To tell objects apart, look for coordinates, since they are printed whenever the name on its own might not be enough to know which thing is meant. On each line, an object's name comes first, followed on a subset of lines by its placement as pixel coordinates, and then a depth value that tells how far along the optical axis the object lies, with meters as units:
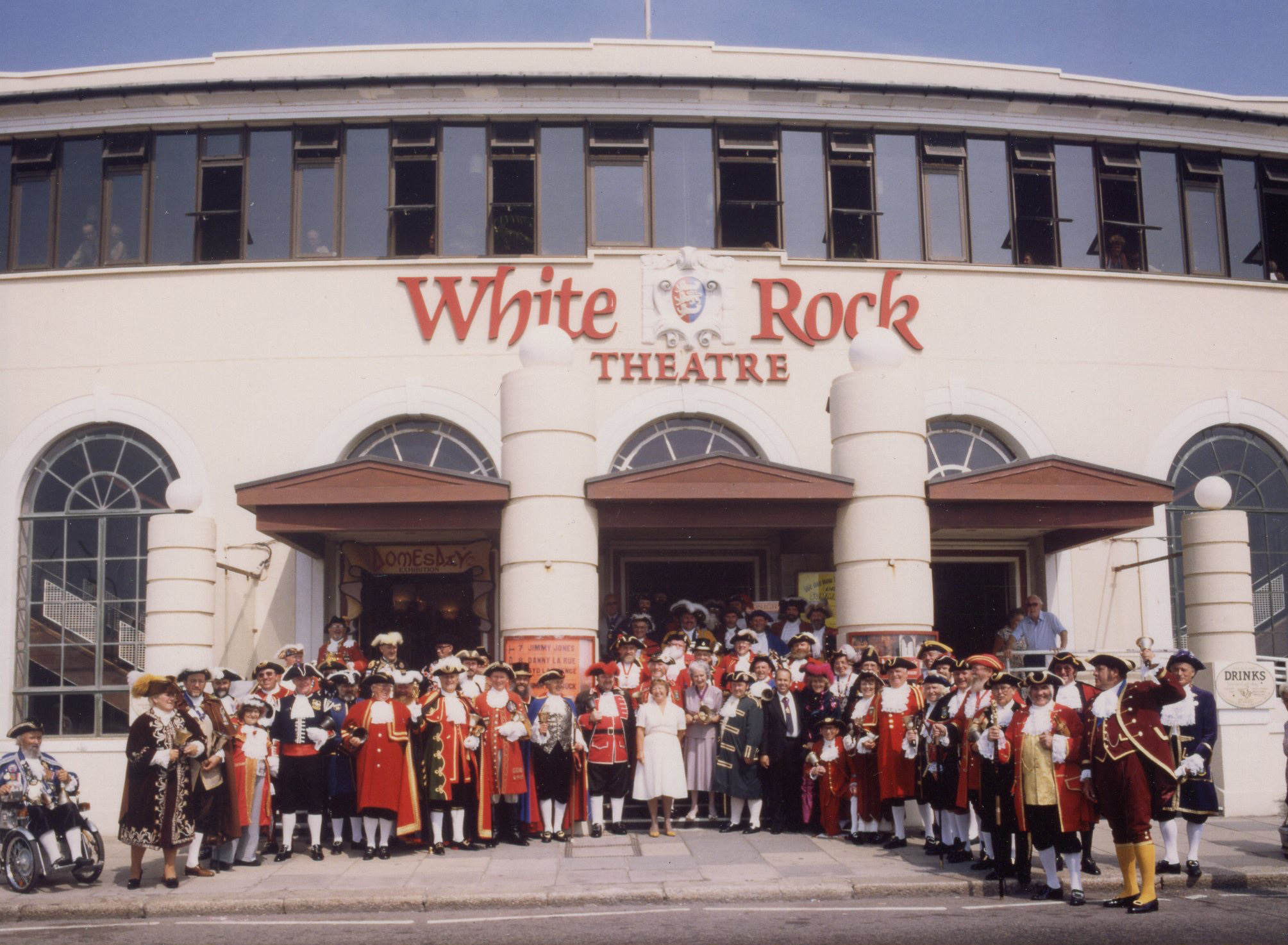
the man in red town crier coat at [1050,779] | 9.95
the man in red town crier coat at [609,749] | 12.96
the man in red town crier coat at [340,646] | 15.34
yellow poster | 17.72
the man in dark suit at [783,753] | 13.05
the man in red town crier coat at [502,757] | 12.64
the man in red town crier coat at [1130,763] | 9.70
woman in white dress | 12.85
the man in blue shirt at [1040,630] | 16.27
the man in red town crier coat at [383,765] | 12.21
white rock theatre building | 18.06
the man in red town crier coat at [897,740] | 12.34
